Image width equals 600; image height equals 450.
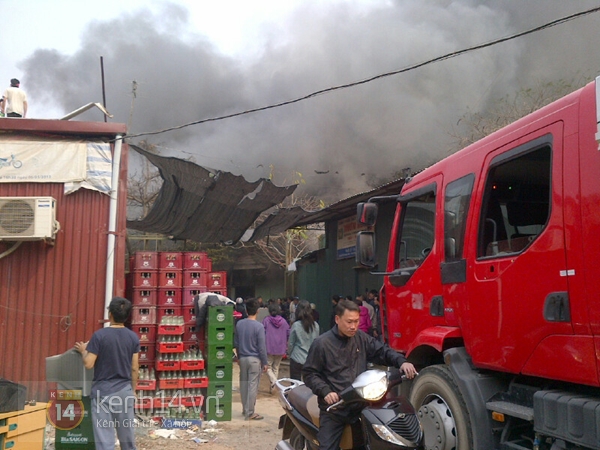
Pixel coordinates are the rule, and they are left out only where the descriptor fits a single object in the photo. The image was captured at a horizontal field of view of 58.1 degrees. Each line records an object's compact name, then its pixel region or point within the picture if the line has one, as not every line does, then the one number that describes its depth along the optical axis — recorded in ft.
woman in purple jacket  29.35
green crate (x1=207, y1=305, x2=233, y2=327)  24.02
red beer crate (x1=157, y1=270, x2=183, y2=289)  24.77
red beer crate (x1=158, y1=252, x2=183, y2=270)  24.94
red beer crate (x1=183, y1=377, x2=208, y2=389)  23.39
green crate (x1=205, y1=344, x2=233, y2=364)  23.90
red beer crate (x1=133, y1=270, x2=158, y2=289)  24.31
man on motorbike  10.91
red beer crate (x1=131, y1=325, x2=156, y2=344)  24.02
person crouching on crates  24.17
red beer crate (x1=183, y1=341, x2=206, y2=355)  24.73
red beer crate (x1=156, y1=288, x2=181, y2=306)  24.66
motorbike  9.98
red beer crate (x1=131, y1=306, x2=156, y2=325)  24.06
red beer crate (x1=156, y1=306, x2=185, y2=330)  24.48
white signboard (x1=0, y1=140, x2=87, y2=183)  22.30
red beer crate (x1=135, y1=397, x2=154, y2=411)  22.72
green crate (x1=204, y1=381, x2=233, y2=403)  23.53
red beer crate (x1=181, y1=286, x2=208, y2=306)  25.12
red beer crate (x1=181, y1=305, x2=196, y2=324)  25.03
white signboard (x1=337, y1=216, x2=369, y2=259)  49.92
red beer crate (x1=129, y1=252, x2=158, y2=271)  24.45
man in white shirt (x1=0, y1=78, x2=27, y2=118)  27.35
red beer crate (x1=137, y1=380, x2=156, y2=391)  22.85
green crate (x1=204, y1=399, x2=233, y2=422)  23.47
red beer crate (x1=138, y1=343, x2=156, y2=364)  23.90
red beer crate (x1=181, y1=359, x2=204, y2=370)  23.54
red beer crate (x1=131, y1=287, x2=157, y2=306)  24.17
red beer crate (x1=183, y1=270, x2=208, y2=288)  25.32
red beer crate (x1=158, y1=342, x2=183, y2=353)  23.38
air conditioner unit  20.80
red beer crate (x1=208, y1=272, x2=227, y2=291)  26.66
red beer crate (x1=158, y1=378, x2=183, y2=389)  23.09
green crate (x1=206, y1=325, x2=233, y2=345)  23.93
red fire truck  9.43
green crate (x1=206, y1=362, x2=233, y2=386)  23.82
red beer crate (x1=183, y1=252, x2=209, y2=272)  25.53
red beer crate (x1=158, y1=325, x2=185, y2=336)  23.79
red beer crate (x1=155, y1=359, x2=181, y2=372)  23.30
